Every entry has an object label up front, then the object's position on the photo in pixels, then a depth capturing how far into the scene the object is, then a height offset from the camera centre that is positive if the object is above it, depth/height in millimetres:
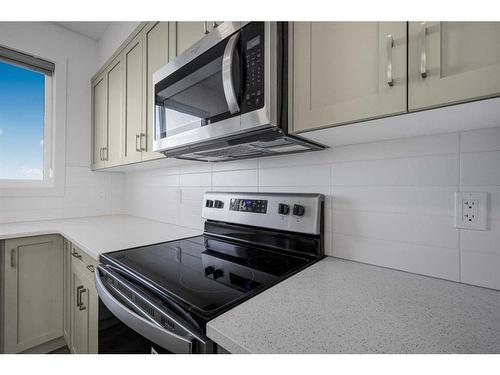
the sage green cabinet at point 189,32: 999 +699
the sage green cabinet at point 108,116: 1761 +567
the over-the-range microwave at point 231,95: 755 +333
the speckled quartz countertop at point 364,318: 450 -298
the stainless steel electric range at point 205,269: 608 -302
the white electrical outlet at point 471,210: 702 -69
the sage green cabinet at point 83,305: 1138 -645
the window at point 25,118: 1909 +561
